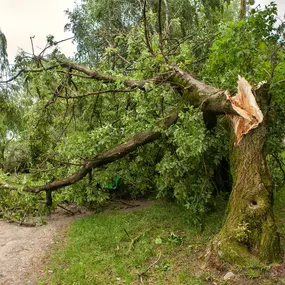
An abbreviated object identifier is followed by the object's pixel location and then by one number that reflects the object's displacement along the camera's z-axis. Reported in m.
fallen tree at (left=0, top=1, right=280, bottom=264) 3.42
